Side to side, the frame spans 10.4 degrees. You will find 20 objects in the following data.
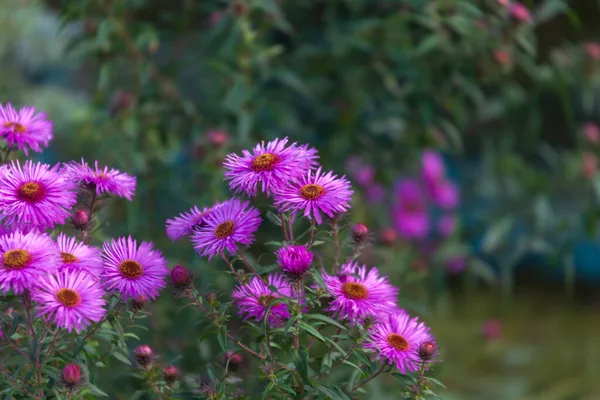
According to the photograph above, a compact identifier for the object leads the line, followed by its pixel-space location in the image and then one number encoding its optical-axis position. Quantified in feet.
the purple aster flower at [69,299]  6.10
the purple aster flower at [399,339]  6.27
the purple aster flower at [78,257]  6.22
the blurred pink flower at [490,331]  10.98
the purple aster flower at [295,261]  6.19
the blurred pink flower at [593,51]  9.27
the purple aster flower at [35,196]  6.26
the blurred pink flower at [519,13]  7.88
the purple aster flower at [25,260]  6.09
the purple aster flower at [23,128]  6.48
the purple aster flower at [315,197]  6.24
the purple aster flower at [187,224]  6.38
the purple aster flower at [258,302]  6.33
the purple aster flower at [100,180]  6.39
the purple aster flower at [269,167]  6.26
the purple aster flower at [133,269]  6.25
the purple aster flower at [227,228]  6.27
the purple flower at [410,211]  11.46
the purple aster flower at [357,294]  6.28
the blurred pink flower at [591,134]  9.91
